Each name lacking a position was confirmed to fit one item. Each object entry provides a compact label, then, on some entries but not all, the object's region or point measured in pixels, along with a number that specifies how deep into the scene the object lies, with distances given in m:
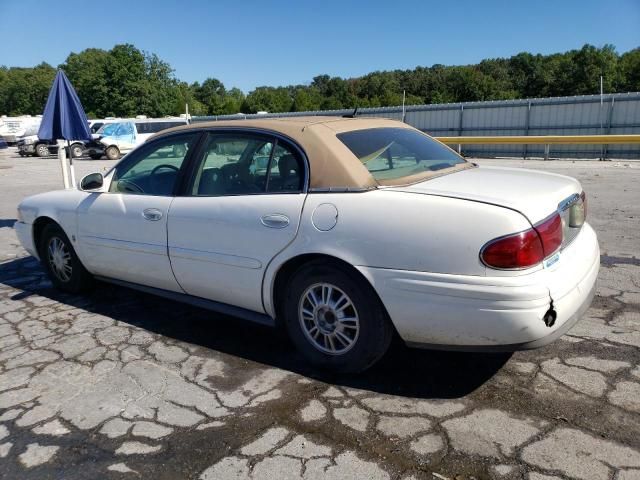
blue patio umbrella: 7.54
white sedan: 2.57
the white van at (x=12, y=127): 40.62
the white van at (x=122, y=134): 25.27
